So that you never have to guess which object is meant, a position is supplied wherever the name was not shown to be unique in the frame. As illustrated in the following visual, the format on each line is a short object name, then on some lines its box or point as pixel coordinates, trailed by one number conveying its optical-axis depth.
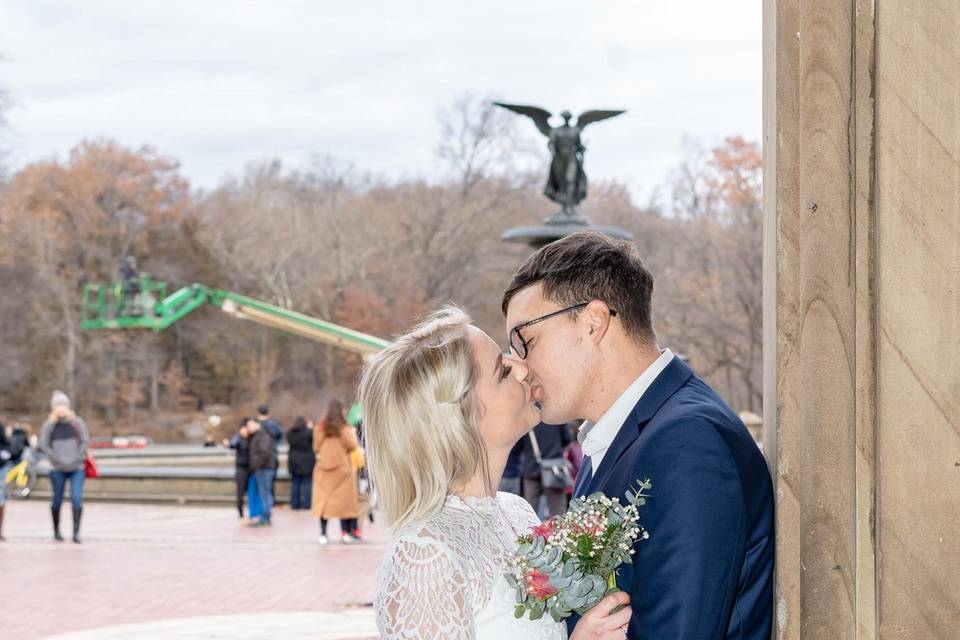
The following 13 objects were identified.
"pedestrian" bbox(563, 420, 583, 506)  11.66
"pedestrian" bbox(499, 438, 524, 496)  11.73
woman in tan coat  14.76
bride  2.47
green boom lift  30.30
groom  2.01
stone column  1.70
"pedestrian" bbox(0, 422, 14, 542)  14.90
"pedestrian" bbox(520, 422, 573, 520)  11.30
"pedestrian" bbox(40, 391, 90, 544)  14.85
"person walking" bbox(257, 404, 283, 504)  17.86
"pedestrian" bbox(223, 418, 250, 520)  17.91
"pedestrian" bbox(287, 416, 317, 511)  18.39
